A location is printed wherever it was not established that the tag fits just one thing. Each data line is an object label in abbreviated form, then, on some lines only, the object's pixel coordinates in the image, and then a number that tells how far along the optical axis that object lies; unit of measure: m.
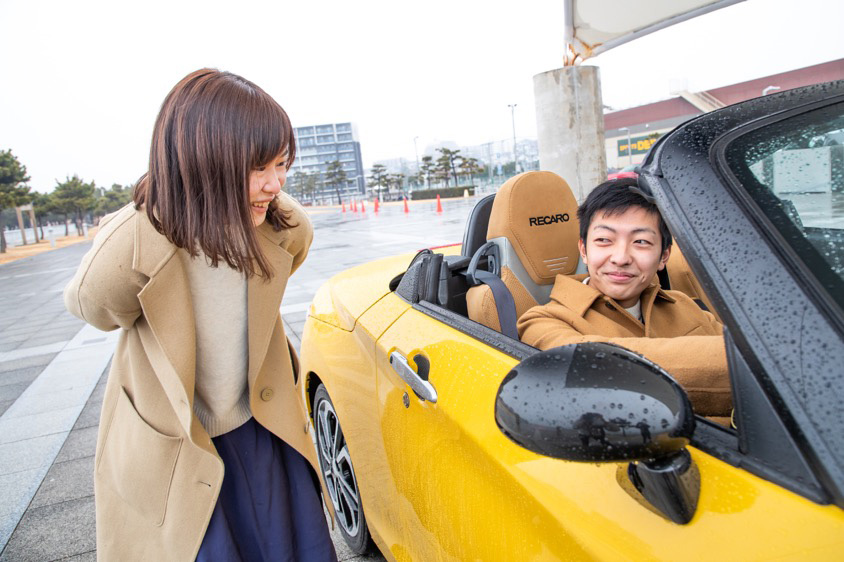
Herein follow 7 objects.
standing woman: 1.33
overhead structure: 6.52
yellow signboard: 48.02
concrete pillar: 7.69
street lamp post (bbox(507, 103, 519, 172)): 53.35
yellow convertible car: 0.77
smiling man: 1.70
